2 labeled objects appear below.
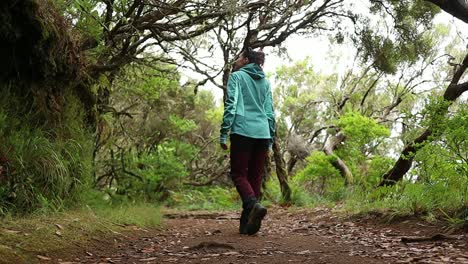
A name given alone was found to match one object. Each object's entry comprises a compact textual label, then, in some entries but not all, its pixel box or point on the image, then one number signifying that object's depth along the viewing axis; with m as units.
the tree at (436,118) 4.72
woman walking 5.26
